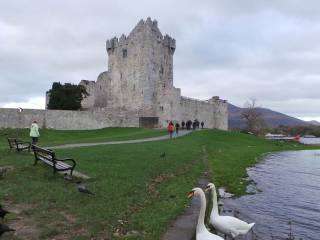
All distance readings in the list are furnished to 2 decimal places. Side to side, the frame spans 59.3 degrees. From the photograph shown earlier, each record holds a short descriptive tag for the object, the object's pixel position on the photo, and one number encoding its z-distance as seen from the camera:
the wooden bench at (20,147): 14.00
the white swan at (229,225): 5.66
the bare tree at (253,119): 56.63
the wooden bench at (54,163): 8.84
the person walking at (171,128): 25.18
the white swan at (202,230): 4.81
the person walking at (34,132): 17.10
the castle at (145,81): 39.50
